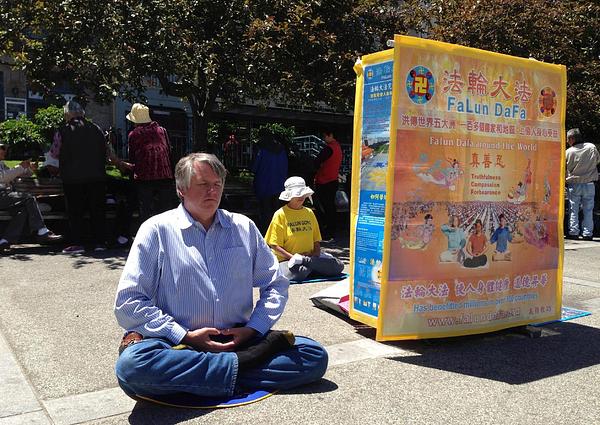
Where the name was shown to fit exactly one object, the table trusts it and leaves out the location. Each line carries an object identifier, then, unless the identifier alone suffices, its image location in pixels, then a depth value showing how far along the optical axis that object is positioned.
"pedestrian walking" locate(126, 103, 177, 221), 8.18
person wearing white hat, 6.38
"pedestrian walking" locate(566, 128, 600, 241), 10.88
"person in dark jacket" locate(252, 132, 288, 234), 9.41
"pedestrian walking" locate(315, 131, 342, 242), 10.05
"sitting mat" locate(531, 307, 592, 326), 5.20
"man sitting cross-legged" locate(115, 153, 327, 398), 3.05
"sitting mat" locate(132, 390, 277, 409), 3.11
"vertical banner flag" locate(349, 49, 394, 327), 4.20
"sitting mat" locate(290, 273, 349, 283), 6.58
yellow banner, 4.08
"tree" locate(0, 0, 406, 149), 8.76
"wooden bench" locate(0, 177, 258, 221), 8.68
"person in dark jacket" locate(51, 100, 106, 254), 8.02
